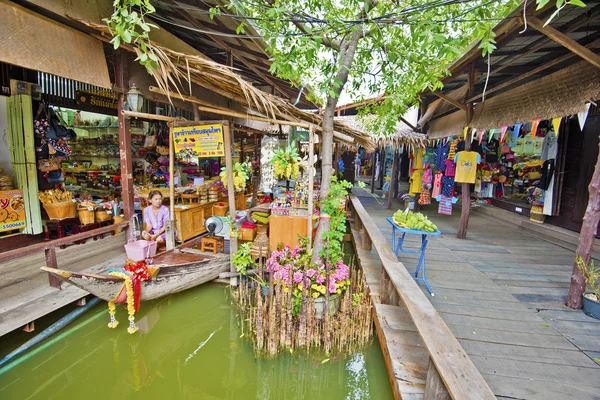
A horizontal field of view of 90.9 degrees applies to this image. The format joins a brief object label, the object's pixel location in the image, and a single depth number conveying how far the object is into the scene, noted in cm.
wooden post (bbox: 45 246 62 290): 375
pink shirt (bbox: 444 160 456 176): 847
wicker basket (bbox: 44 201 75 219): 516
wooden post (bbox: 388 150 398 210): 1044
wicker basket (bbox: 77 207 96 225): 548
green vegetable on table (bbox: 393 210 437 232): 434
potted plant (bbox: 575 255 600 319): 354
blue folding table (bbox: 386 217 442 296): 415
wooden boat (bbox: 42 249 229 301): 346
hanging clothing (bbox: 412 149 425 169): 1033
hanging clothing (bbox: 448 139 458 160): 816
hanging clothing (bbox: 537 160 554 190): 685
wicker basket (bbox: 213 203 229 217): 678
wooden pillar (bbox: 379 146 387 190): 1460
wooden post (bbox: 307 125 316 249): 435
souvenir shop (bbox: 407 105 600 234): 639
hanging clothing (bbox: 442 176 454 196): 866
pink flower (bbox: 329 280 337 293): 389
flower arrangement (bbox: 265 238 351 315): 386
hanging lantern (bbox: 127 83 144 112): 423
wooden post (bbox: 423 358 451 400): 218
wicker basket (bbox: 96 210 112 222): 571
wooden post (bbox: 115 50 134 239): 447
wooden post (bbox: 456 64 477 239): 645
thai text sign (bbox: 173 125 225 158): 463
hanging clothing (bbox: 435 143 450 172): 902
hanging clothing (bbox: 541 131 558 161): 680
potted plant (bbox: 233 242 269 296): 490
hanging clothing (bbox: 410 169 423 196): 1002
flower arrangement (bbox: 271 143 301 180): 480
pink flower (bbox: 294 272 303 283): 390
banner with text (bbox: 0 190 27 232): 482
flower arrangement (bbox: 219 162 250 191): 499
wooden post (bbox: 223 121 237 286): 460
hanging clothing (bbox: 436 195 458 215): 892
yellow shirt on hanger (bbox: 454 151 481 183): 657
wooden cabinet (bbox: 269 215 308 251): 491
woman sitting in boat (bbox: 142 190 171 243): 551
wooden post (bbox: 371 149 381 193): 1451
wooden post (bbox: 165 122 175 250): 508
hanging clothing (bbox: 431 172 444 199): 896
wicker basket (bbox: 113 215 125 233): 570
